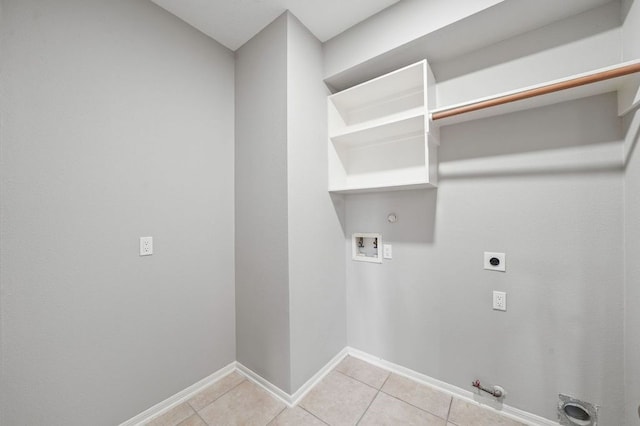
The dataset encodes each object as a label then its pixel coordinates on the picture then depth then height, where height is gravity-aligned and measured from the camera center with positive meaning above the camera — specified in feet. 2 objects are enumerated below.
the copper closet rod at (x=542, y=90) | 3.19 +1.90
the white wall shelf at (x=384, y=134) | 5.04 +1.94
